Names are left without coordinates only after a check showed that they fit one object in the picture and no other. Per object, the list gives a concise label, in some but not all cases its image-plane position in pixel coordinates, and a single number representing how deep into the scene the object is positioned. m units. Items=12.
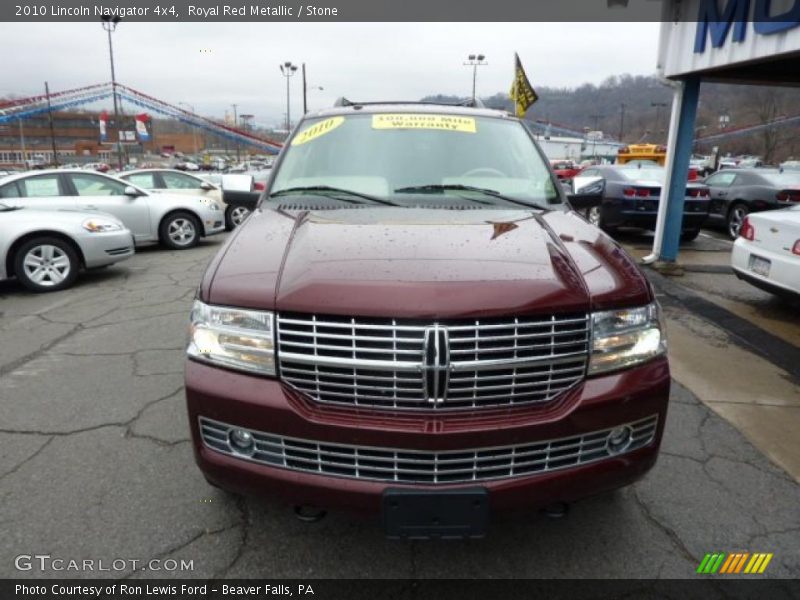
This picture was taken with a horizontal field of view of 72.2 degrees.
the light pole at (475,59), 44.84
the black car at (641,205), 10.22
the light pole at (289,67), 44.12
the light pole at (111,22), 26.55
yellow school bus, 31.94
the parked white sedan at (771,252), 5.21
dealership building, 5.61
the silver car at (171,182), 11.32
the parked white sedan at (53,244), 6.74
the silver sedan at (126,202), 8.55
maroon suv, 1.85
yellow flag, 12.93
